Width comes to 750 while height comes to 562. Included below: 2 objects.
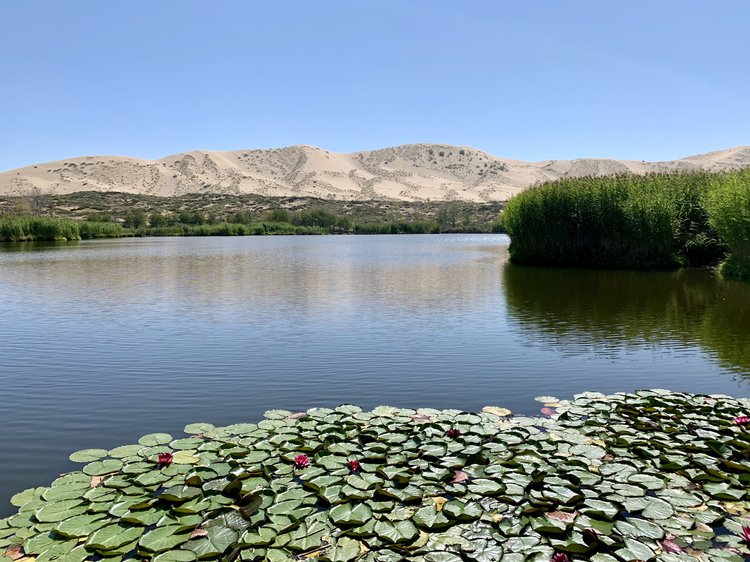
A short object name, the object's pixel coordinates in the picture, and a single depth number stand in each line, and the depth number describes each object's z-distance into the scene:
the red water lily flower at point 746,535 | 4.41
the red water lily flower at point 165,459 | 5.82
